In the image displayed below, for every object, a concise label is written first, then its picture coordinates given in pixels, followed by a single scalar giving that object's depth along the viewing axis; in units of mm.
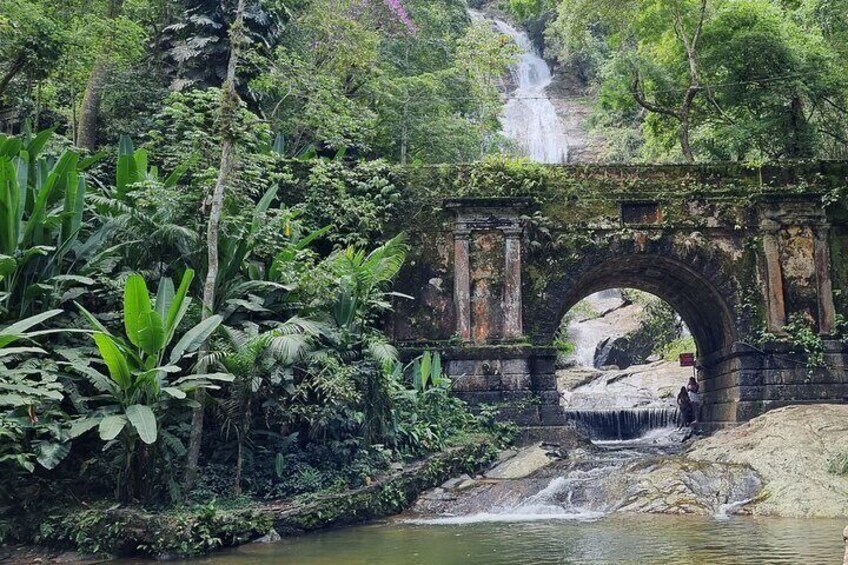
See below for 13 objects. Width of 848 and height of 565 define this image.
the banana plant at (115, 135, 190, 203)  10305
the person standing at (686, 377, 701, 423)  17156
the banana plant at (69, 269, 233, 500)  7352
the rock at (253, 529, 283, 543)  8021
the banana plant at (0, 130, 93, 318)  8500
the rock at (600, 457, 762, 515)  9539
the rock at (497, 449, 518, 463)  12585
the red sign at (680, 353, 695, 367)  18719
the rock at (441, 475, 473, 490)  10876
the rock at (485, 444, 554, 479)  11742
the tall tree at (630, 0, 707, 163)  17016
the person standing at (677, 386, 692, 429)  17438
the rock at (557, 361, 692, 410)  21219
